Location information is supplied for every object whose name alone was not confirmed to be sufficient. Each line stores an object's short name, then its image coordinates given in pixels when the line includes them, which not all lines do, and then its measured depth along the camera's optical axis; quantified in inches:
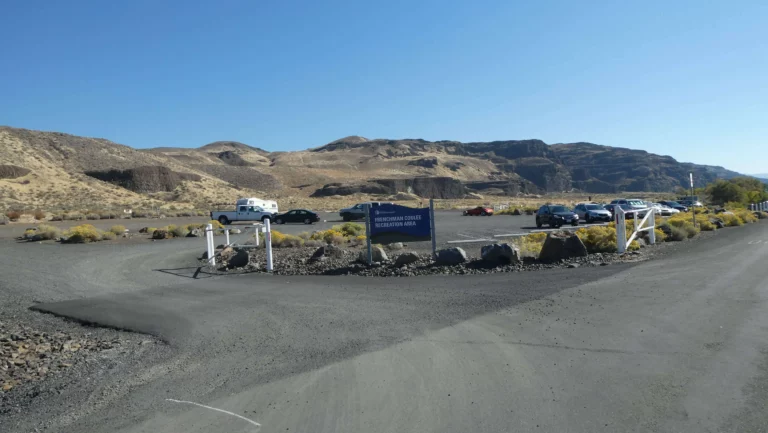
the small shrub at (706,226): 1127.6
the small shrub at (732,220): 1288.6
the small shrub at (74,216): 2033.7
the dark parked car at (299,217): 1825.8
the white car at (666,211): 1840.9
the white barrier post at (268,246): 634.2
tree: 2428.6
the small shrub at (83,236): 1083.9
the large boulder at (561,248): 630.5
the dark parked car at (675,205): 2025.6
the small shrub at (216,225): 1543.9
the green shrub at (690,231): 933.0
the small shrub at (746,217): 1403.8
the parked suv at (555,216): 1408.7
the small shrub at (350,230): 1172.7
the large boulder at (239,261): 664.4
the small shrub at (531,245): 668.7
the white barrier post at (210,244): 699.8
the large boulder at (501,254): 606.9
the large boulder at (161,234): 1200.2
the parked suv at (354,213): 1895.9
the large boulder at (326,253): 687.7
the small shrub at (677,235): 893.8
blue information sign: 656.4
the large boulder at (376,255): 647.8
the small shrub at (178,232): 1234.0
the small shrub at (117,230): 1253.3
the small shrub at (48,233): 1141.7
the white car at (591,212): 1560.0
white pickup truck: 1867.6
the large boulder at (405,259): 614.5
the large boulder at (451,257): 609.5
